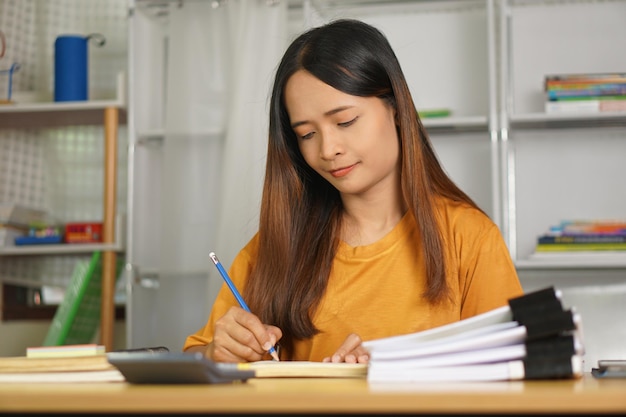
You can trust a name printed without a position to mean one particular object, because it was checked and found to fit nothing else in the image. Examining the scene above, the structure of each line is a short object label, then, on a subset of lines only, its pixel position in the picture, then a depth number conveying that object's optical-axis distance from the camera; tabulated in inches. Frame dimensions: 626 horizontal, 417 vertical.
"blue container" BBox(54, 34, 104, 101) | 143.7
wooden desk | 43.5
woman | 88.1
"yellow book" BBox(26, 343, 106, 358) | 71.5
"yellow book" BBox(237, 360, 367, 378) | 67.1
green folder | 137.8
